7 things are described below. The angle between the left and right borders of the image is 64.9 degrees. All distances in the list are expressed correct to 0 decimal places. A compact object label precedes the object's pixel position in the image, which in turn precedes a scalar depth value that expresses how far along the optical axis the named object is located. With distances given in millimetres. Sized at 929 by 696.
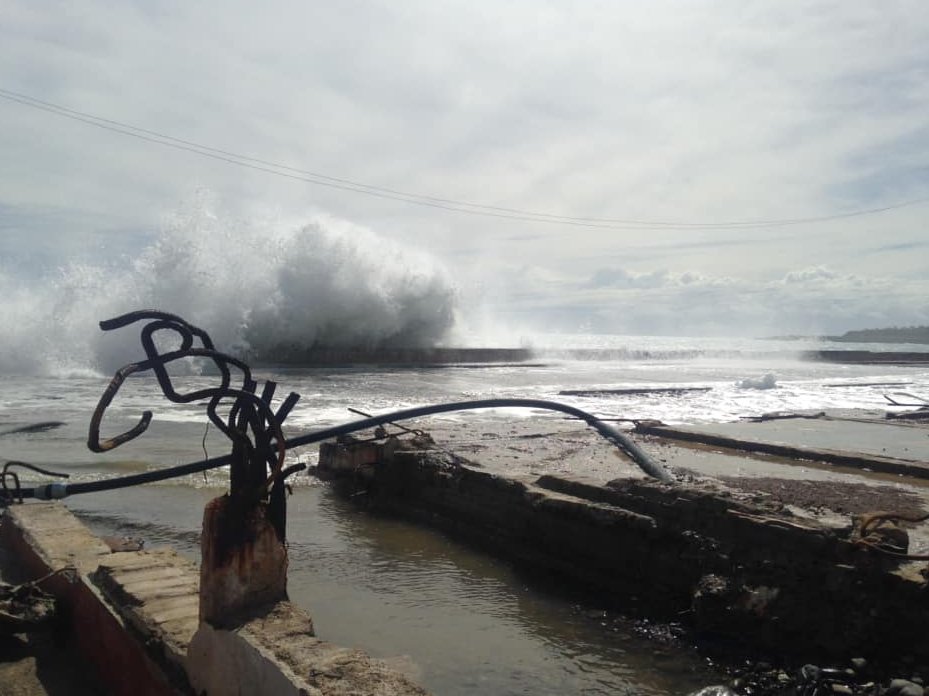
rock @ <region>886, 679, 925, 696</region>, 3342
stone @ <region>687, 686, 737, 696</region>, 3728
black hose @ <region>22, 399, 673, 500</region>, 3477
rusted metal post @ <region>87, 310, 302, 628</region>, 2857
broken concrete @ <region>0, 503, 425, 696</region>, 2592
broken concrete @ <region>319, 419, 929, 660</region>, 4012
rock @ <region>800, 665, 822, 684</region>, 3703
